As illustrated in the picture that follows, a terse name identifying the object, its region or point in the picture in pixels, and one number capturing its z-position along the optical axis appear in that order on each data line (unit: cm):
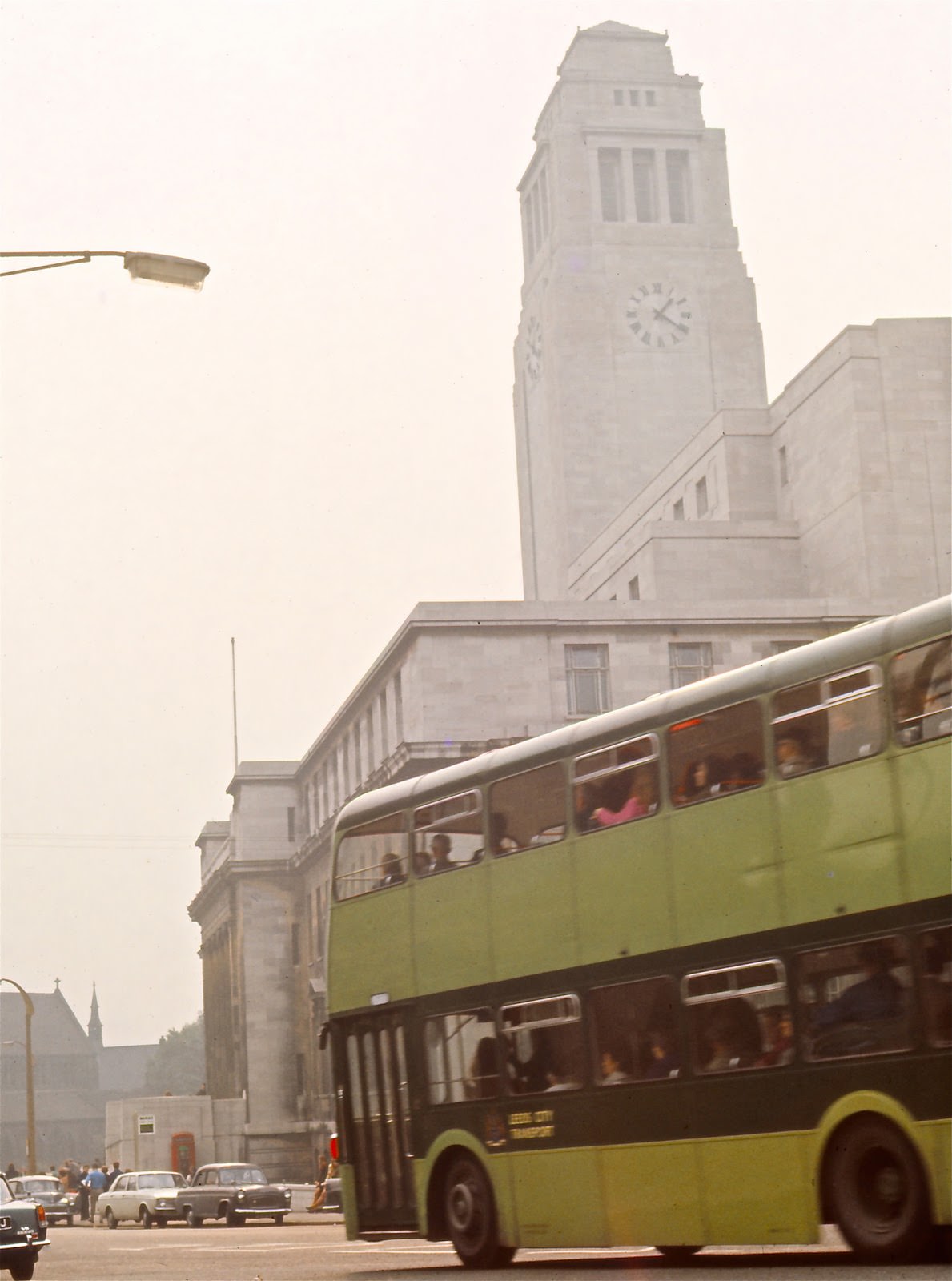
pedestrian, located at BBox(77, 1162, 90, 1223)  6062
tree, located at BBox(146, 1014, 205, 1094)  18188
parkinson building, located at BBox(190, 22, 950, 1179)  5969
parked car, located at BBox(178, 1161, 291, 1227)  4422
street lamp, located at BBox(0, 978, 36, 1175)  6538
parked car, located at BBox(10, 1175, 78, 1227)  5438
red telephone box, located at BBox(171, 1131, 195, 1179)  8594
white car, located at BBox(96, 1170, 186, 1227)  4719
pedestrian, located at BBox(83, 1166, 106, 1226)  6109
